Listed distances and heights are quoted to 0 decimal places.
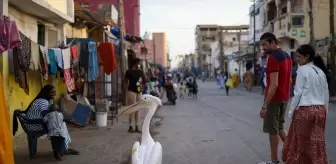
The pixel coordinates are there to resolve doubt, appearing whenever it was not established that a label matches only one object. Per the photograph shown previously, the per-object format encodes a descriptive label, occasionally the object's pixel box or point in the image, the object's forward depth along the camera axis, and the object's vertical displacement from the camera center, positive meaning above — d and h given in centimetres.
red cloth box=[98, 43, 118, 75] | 1219 +60
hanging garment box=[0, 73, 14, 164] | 448 -61
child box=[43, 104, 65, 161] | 704 -84
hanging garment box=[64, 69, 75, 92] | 1073 -10
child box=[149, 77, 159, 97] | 2294 -65
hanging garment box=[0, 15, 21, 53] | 650 +66
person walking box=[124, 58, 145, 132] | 1070 -29
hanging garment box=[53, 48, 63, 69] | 1003 +45
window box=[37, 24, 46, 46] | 1202 +119
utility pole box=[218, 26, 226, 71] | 7106 +266
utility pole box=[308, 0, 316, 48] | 2333 +235
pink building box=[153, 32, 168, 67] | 8394 +558
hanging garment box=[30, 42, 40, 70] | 866 +40
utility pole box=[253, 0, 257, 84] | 4133 +151
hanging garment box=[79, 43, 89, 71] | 1173 +54
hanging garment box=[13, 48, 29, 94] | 801 +7
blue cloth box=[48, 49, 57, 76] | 990 +37
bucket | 1176 -118
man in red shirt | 616 -20
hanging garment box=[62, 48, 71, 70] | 1032 +44
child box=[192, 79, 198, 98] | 2633 -90
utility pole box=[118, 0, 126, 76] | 1561 +66
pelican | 494 -84
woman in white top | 543 -53
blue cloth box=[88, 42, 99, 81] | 1174 +36
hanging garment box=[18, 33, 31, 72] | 805 +46
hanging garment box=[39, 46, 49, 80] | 928 +29
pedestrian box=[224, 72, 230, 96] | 2925 -83
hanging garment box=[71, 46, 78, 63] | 1111 +59
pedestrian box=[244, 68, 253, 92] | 3409 -52
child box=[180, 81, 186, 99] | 2734 -93
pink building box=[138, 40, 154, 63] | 7556 +507
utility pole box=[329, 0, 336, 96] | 2156 +131
